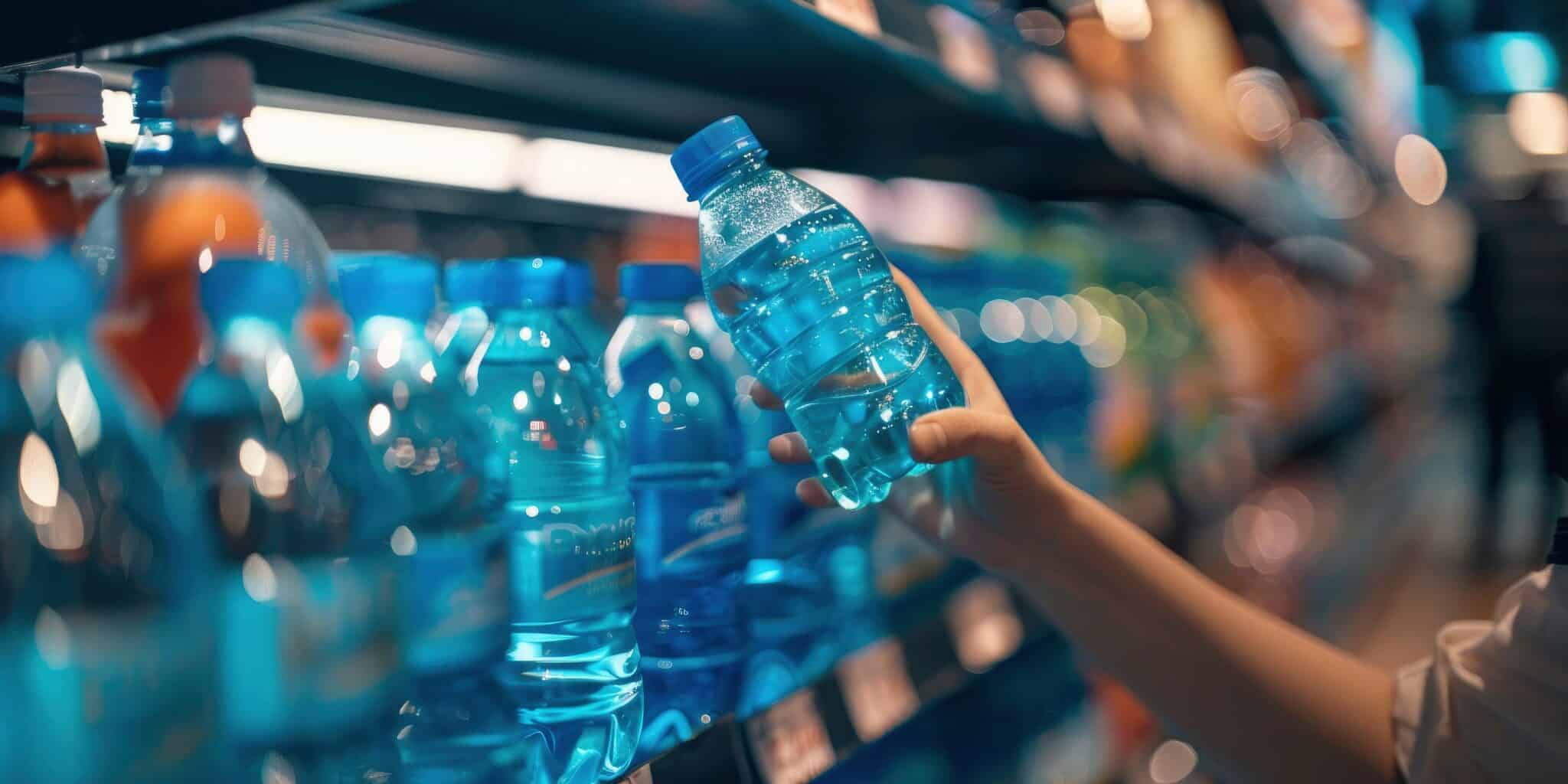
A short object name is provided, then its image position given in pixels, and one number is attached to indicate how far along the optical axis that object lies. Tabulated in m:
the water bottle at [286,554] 0.56
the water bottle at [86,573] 0.52
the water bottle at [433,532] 0.69
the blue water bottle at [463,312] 0.85
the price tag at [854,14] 0.87
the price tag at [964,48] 1.14
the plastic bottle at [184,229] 0.64
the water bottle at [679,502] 0.93
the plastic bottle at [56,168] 0.67
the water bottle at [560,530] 0.79
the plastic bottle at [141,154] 0.67
